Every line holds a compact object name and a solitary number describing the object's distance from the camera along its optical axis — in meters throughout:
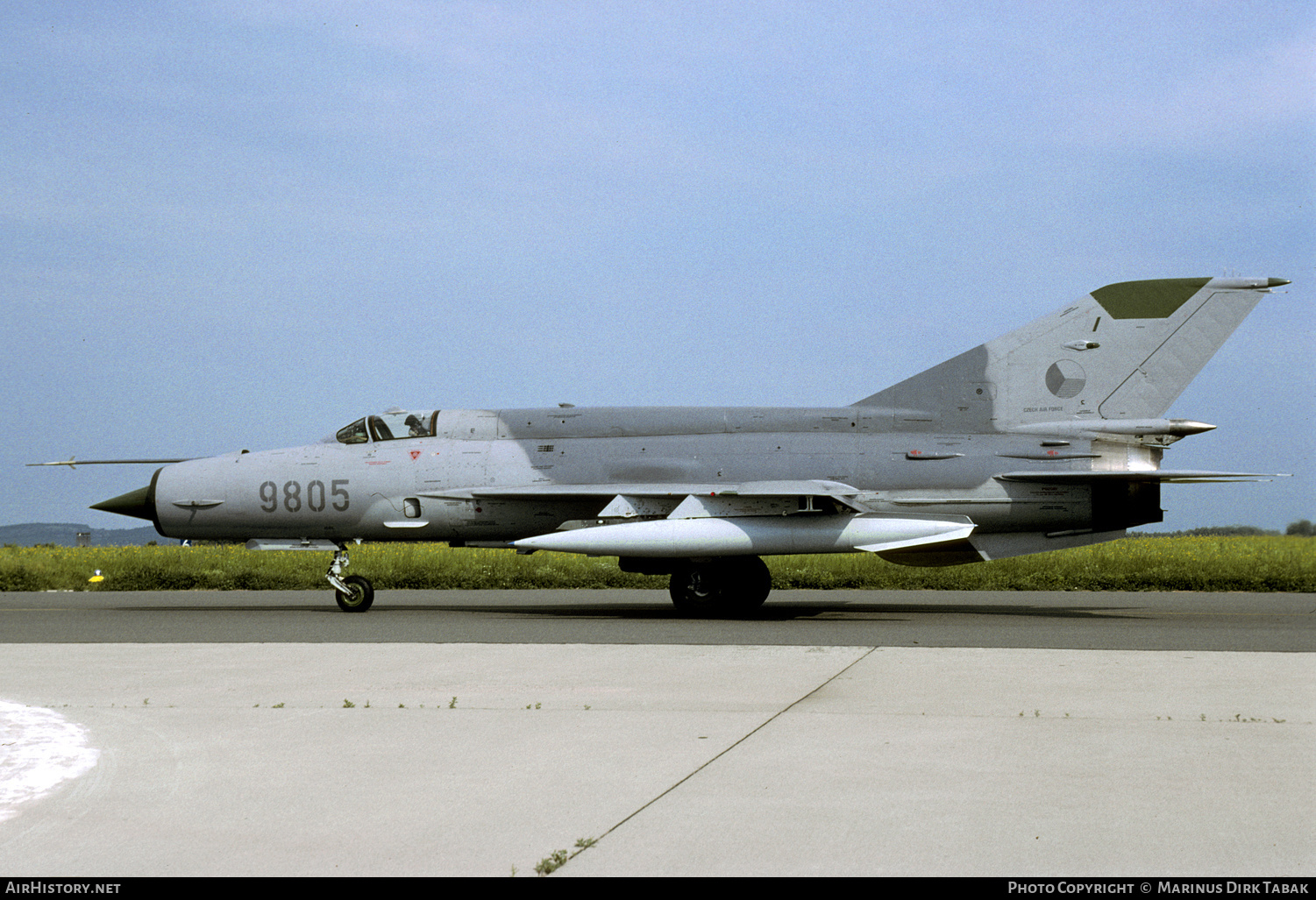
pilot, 16.48
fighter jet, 14.68
